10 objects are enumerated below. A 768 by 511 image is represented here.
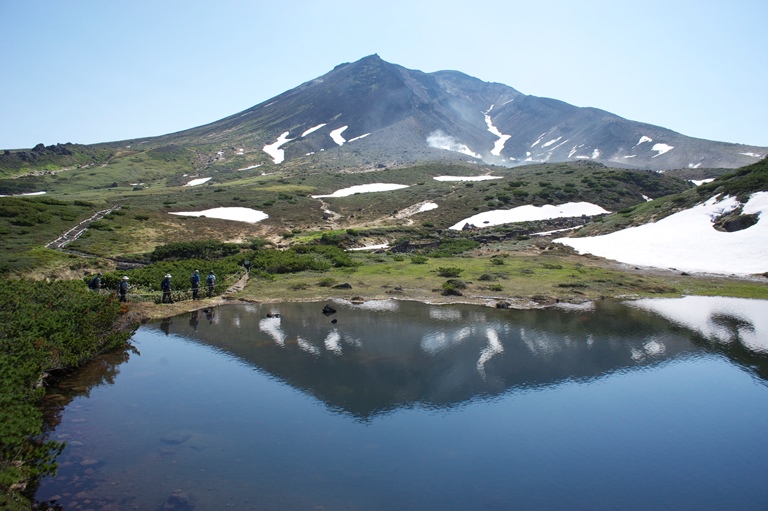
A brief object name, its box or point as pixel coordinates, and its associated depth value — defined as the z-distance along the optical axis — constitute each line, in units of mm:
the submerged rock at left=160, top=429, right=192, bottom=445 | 15562
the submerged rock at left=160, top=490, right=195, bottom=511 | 12275
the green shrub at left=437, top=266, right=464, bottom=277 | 43656
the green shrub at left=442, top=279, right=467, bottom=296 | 36719
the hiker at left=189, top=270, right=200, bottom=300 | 35197
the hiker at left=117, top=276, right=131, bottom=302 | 31480
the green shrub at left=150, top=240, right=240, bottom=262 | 51250
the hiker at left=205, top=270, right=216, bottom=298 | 36469
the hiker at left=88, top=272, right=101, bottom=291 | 32562
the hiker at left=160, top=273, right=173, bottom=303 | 34156
